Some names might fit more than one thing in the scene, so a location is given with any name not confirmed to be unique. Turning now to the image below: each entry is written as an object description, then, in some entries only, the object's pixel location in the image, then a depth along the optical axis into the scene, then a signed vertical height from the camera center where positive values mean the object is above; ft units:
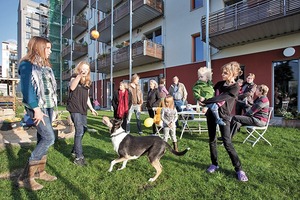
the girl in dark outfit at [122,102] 19.20 -0.61
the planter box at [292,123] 23.59 -3.40
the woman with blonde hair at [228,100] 9.90 -0.24
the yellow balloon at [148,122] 18.45 -2.48
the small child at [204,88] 10.41 +0.42
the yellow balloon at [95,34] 50.00 +16.02
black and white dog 10.58 -2.82
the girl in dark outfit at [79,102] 11.64 -0.35
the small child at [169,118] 15.62 -1.82
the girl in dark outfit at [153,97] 21.95 -0.13
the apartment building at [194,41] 28.76 +10.12
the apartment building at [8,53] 183.09 +44.51
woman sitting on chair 16.38 -1.84
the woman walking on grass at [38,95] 8.39 +0.05
